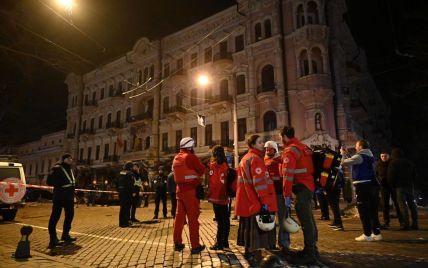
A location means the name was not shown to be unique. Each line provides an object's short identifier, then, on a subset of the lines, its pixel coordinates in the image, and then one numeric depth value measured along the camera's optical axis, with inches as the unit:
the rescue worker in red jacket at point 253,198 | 164.6
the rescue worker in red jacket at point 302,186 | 170.2
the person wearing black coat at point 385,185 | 299.5
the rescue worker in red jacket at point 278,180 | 190.5
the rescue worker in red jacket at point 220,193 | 207.8
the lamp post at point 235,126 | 638.5
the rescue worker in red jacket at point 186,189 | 201.2
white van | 397.3
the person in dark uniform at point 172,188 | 397.5
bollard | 192.1
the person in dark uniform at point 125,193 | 343.3
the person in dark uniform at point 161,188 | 438.5
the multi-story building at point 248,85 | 862.5
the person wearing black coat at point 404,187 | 276.8
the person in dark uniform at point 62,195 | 240.1
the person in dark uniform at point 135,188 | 366.9
